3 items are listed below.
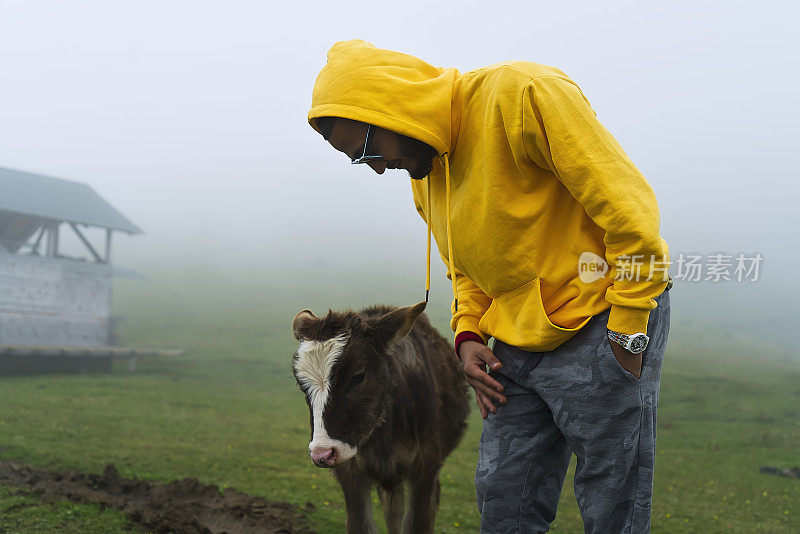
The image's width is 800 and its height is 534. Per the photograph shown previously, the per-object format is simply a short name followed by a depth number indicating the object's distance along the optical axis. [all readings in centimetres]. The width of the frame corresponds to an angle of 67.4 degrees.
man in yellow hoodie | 177
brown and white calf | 274
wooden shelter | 1697
